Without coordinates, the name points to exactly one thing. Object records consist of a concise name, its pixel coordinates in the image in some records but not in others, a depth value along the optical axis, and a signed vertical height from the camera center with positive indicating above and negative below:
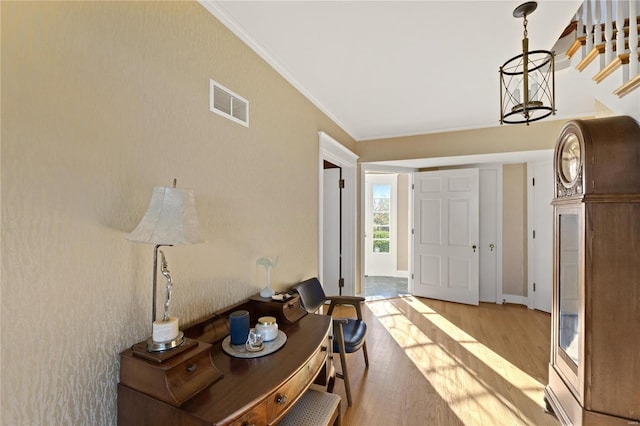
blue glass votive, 1.36 -0.54
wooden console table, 0.94 -0.63
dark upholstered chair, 2.03 -0.82
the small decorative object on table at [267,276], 1.76 -0.38
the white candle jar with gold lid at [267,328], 1.41 -0.55
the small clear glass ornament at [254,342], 1.32 -0.59
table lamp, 1.02 -0.05
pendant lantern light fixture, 1.33 +0.83
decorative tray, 1.28 -0.61
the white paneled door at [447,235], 4.19 -0.23
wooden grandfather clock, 1.47 -0.28
